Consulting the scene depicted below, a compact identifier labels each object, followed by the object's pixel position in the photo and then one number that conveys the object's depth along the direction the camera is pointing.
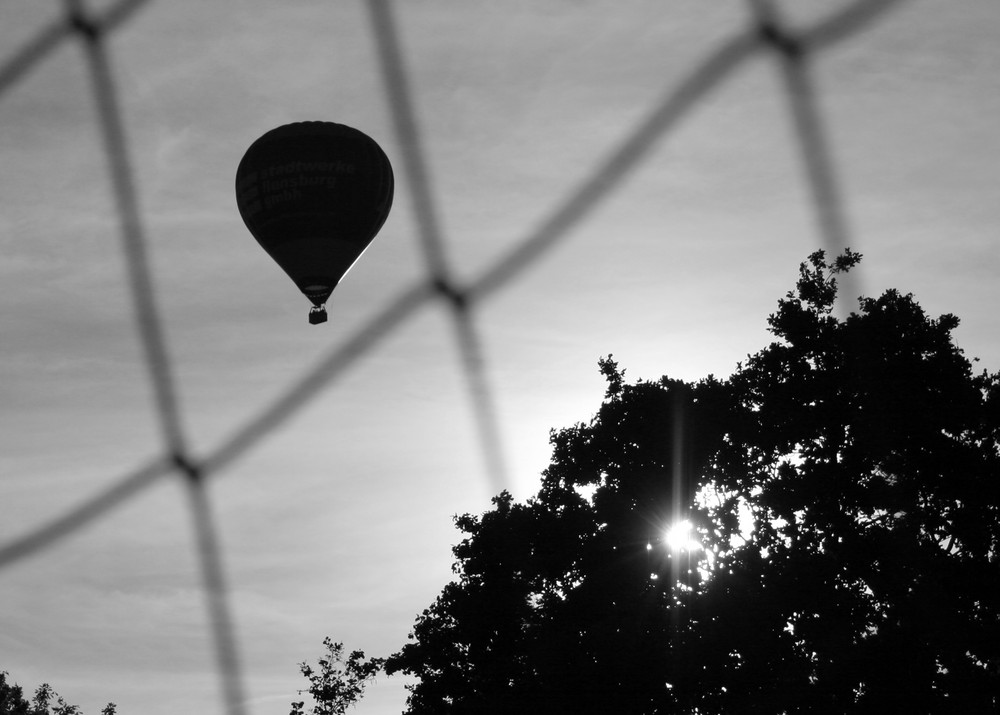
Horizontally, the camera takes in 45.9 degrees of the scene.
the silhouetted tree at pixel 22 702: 60.19
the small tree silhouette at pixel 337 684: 32.25
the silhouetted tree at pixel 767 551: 17.20
